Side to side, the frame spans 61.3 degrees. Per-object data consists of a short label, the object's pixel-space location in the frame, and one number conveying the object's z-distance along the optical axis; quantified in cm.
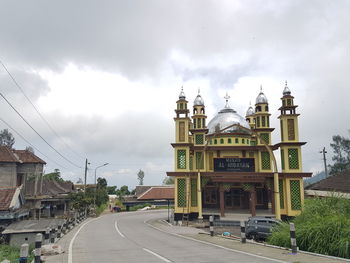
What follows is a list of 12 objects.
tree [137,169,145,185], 11091
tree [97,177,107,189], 6538
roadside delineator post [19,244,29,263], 718
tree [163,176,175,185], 10388
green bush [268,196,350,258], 910
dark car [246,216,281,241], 1536
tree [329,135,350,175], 5447
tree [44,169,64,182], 6541
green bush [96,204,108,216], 4412
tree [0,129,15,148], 6594
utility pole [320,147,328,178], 4966
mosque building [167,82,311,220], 2711
